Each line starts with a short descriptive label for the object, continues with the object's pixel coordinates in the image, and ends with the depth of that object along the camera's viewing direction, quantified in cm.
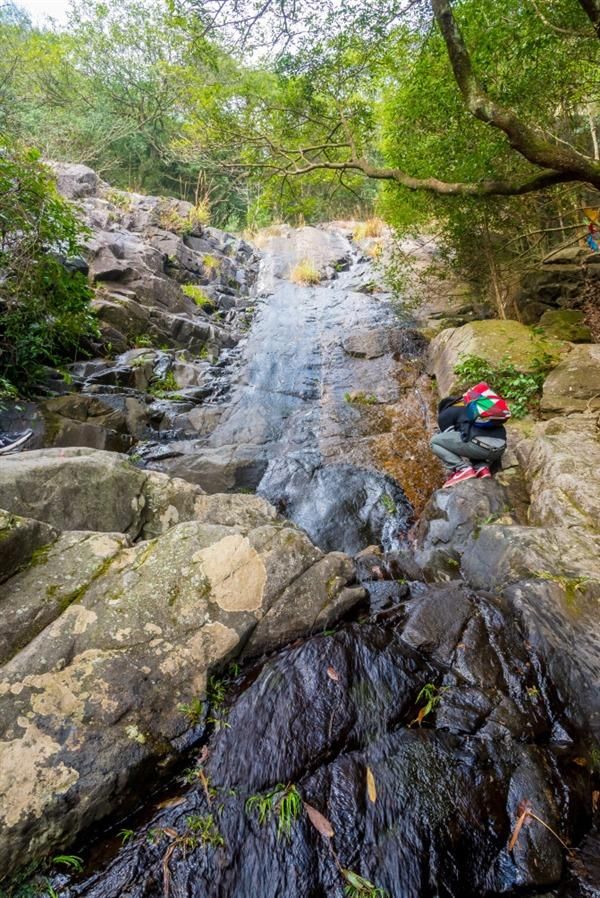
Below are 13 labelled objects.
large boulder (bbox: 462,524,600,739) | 248
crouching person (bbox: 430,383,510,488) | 469
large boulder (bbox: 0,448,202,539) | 379
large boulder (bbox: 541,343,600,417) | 536
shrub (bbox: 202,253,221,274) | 1555
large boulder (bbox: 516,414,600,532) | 384
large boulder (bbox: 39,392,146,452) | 602
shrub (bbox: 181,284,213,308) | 1299
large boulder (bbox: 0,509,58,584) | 275
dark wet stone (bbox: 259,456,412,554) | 526
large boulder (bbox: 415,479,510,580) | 409
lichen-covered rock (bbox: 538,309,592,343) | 723
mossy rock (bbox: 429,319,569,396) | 657
